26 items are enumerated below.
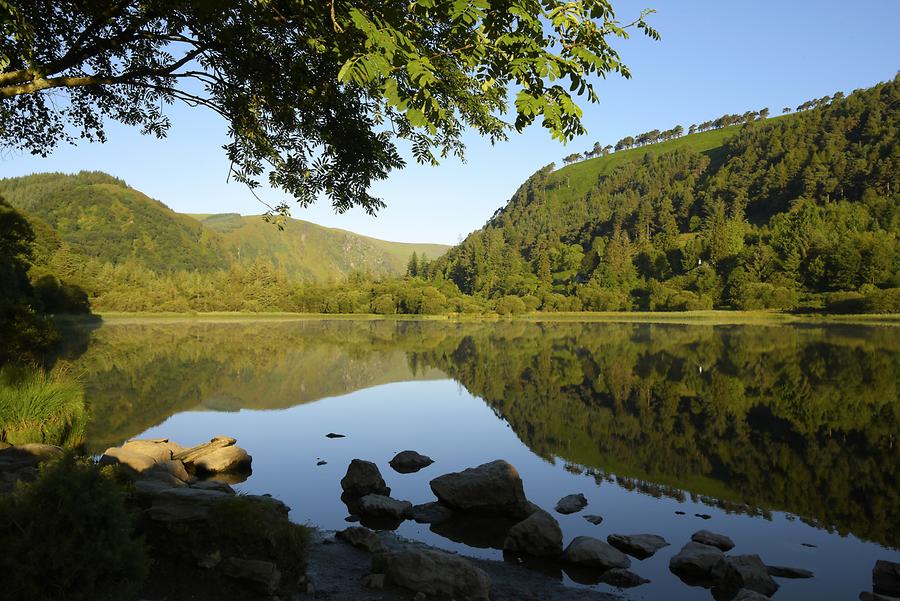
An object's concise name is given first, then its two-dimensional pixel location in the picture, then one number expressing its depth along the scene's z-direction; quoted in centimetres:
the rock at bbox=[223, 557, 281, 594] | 758
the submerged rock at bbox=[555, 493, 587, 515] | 1392
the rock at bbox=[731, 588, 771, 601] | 845
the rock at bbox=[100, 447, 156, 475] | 1261
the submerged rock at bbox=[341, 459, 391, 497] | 1476
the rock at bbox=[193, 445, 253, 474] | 1653
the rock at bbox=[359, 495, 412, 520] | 1304
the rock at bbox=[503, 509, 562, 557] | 1088
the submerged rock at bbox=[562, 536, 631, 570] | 1034
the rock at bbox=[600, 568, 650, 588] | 979
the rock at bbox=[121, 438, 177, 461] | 1536
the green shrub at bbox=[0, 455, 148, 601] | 482
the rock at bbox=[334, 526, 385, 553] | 1047
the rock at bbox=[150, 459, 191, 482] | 1338
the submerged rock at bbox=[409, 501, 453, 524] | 1291
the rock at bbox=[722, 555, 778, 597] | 967
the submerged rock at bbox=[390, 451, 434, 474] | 1776
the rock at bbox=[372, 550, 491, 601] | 834
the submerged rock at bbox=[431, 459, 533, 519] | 1323
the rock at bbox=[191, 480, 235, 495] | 1300
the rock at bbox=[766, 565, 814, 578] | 1039
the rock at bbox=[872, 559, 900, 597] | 956
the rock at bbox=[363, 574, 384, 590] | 861
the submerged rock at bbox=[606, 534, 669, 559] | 1119
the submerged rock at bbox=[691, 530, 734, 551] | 1152
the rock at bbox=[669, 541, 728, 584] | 1002
